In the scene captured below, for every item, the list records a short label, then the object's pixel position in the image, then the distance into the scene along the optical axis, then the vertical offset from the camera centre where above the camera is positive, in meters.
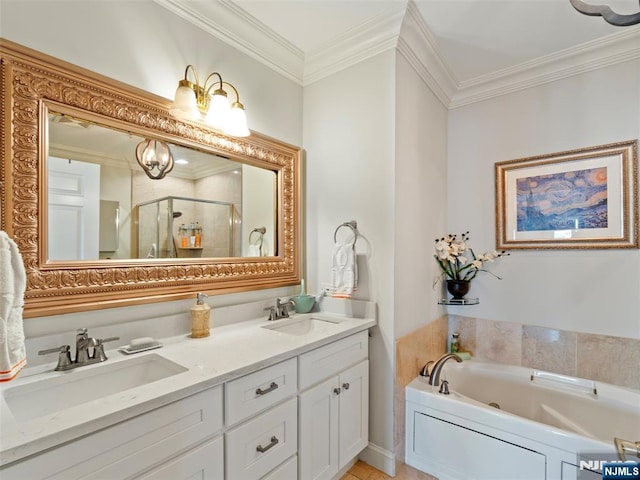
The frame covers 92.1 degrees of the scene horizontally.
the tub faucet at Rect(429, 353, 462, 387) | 1.96 -0.83
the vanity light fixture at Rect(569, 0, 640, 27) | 1.10 +0.84
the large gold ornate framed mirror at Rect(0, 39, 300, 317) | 1.13 +0.22
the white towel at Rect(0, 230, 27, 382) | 0.81 -0.18
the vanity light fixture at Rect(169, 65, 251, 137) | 1.50 +0.70
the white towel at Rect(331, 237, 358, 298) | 1.90 -0.17
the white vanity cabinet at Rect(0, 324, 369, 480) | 0.83 -0.66
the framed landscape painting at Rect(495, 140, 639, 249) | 1.94 +0.31
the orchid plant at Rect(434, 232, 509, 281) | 2.29 -0.11
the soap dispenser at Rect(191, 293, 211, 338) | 1.51 -0.38
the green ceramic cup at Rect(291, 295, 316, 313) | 2.06 -0.40
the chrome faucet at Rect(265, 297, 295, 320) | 1.88 -0.42
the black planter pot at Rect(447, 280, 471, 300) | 2.33 -0.33
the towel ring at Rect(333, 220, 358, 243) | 1.97 +0.11
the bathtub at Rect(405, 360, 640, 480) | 1.47 -1.02
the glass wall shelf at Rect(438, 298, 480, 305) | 2.35 -0.45
